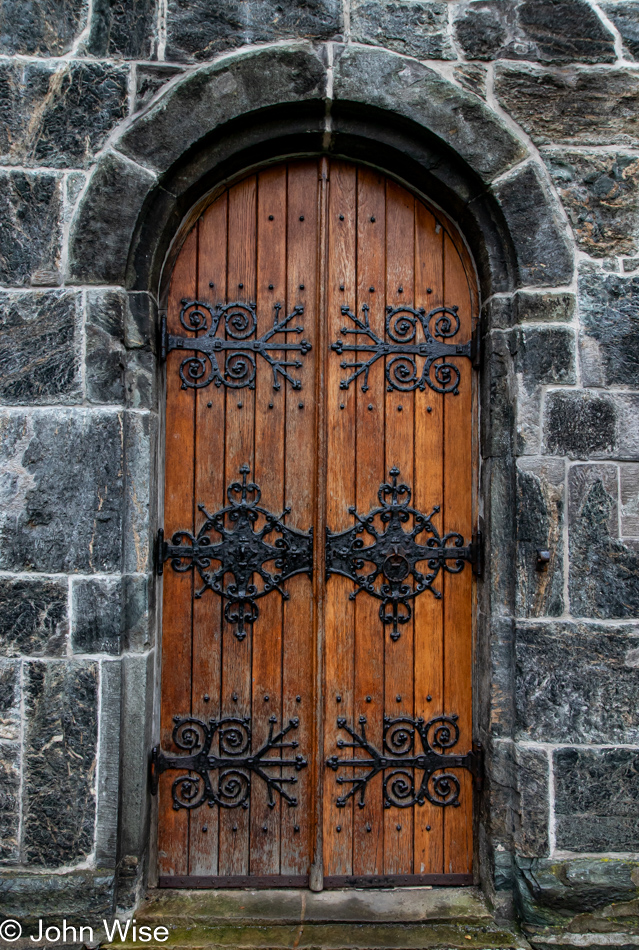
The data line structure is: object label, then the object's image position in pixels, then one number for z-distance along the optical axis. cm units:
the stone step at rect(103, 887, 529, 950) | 232
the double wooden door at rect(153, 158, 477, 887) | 259
